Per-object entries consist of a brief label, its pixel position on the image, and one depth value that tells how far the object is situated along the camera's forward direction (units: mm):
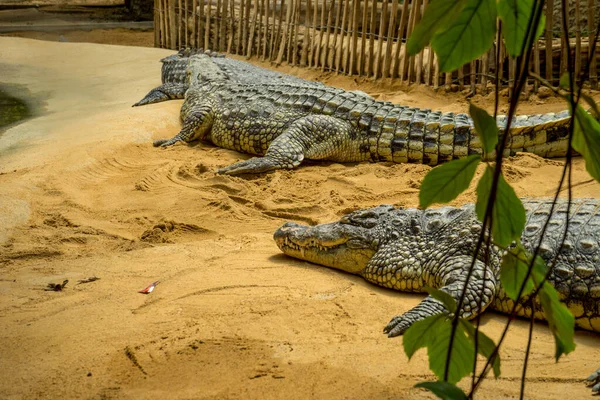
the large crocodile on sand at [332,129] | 6285
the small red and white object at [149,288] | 4000
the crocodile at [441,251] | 3566
